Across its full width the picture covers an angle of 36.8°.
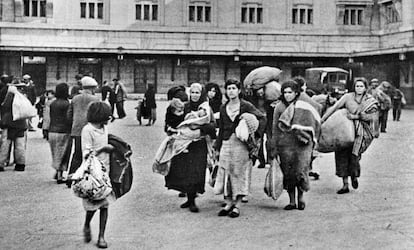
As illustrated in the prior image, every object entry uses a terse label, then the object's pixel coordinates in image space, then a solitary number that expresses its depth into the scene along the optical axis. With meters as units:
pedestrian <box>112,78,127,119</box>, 23.80
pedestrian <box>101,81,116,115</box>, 24.28
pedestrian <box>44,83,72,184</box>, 9.79
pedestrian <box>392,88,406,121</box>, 24.80
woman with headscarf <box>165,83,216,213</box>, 7.64
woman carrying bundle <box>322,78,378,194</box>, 9.02
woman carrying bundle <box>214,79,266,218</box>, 7.43
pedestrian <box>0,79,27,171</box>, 10.90
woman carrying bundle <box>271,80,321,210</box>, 7.77
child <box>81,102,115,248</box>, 6.11
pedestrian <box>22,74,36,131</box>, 24.12
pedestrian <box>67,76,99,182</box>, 9.29
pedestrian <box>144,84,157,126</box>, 22.08
